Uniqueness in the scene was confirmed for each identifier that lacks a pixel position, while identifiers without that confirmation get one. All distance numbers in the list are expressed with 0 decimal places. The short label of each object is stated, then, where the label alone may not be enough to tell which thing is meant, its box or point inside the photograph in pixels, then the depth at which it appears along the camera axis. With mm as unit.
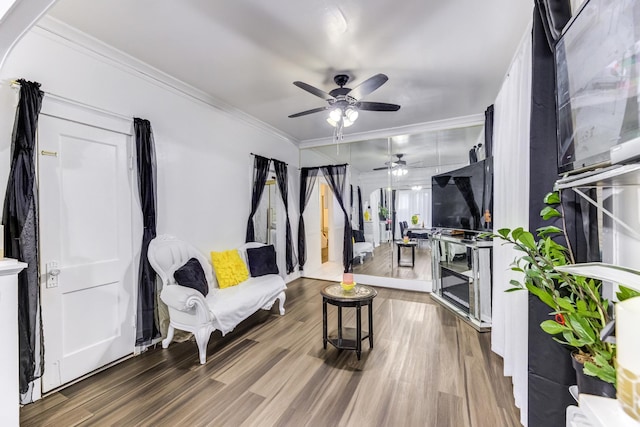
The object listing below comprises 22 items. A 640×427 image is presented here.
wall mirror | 4568
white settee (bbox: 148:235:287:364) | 2533
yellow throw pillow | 3328
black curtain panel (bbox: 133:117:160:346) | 2658
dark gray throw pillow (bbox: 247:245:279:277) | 3715
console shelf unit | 3193
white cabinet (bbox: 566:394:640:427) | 650
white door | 2111
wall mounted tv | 808
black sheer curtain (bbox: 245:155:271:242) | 4215
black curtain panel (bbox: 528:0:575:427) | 1310
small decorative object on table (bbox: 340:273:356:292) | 2773
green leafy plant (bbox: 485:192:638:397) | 884
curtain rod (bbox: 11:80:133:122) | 1913
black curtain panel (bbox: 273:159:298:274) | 4961
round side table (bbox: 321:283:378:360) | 2566
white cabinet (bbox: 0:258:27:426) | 1457
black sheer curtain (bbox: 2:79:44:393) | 1867
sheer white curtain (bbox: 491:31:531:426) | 1880
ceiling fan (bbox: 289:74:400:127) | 2605
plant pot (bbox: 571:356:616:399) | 892
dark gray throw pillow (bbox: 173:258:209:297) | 2676
